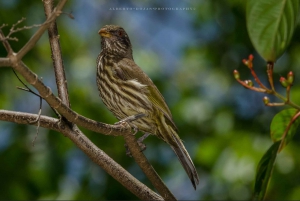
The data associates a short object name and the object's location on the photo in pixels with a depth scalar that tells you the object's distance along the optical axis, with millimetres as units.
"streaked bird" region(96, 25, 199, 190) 8289
